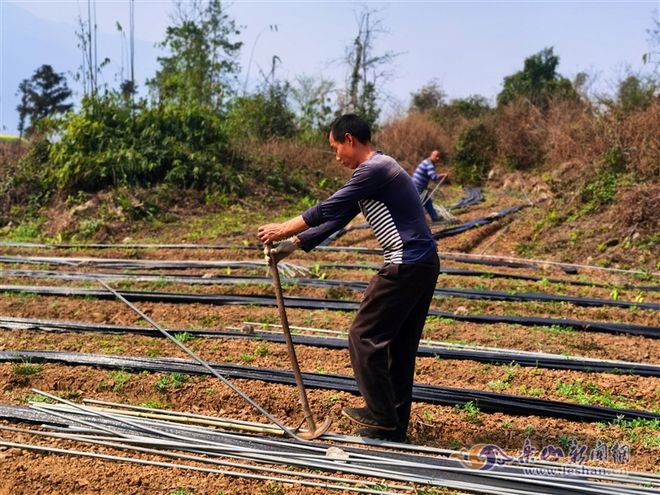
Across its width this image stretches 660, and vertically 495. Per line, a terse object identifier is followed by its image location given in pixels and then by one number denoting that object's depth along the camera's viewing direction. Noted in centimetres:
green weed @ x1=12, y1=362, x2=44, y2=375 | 442
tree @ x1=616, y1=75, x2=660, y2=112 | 1338
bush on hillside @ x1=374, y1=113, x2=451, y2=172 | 2170
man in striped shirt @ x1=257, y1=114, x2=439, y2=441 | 320
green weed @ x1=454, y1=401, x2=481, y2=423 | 388
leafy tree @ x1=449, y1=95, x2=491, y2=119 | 2522
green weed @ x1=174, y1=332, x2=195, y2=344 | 531
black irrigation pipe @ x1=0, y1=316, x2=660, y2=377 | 478
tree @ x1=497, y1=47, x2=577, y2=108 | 2118
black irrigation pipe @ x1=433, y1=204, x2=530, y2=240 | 1135
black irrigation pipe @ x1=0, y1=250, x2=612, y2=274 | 893
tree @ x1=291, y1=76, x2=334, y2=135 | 1991
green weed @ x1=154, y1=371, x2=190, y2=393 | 424
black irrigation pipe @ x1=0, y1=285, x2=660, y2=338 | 593
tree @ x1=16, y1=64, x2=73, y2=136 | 3322
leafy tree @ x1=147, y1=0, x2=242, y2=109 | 1588
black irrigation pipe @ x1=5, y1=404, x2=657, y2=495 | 294
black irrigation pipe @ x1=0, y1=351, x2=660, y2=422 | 391
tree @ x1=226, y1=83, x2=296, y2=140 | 1784
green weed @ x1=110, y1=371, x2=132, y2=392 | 426
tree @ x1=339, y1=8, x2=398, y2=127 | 2259
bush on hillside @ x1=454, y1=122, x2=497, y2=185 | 2111
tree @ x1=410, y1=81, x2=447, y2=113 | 2823
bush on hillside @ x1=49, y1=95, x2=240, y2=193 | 1305
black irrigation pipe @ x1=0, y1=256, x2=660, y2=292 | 786
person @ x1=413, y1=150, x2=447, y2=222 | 1162
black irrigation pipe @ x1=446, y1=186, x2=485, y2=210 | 1511
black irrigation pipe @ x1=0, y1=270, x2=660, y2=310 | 687
